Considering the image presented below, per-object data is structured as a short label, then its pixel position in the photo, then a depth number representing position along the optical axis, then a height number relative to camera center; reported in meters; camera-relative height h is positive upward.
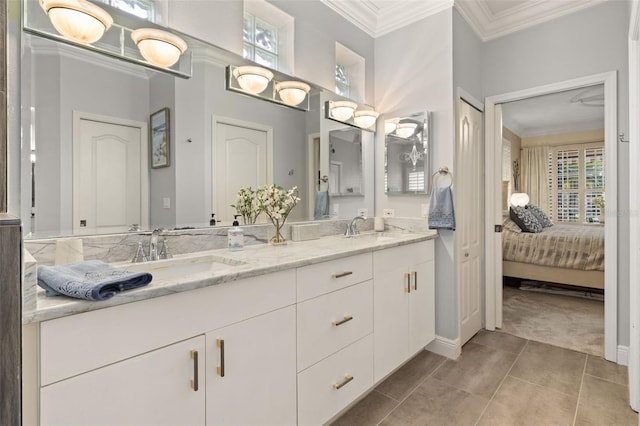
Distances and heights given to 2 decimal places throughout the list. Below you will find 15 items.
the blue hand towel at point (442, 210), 2.40 +0.01
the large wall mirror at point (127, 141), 1.33 +0.35
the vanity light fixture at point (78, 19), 1.32 +0.81
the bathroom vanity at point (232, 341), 0.84 -0.45
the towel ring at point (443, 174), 2.49 +0.29
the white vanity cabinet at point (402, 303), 1.93 -0.60
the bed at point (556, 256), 3.78 -0.55
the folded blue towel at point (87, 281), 0.85 -0.19
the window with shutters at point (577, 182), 6.34 +0.57
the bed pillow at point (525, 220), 4.48 -0.13
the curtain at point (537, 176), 6.80 +0.73
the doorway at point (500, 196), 2.36 +0.13
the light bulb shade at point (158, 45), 1.54 +0.81
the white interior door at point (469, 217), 2.59 -0.05
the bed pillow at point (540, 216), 5.06 -0.08
